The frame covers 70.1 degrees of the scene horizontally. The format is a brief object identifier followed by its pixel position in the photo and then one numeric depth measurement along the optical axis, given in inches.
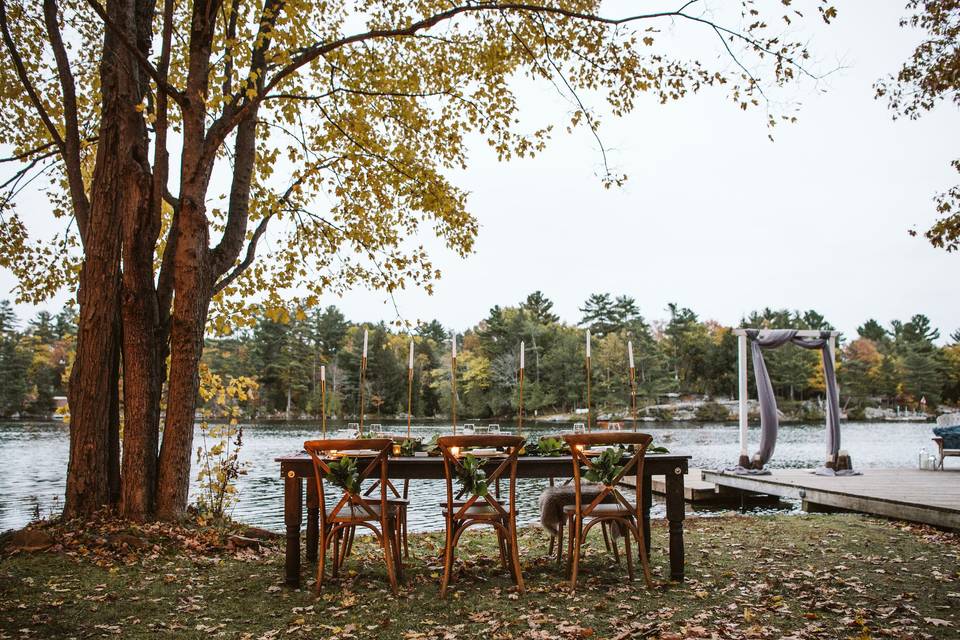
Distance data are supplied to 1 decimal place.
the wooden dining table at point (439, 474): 165.9
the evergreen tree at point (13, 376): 1576.0
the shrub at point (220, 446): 267.1
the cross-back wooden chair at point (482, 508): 158.6
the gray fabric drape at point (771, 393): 413.4
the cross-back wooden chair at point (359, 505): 159.9
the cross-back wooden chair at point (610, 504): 158.1
